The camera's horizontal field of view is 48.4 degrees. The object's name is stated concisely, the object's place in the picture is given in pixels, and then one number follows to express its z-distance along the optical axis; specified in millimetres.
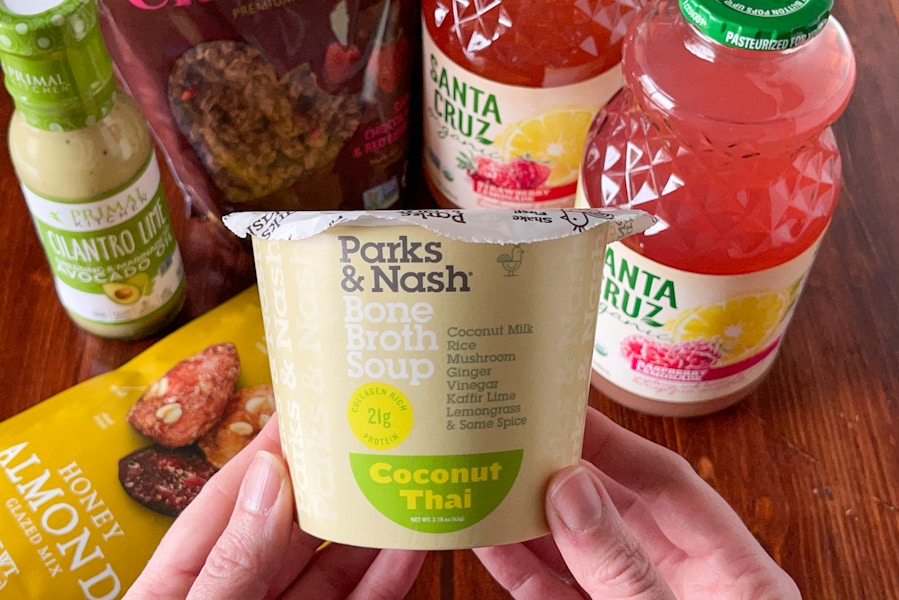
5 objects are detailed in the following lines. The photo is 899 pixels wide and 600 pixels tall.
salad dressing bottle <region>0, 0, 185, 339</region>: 636
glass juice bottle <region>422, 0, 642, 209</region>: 766
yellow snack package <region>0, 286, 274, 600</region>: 729
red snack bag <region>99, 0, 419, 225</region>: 723
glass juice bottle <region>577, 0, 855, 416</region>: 649
